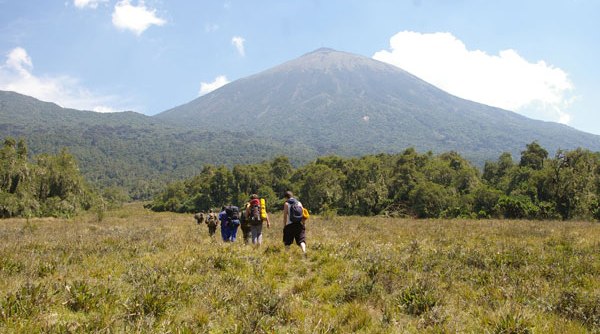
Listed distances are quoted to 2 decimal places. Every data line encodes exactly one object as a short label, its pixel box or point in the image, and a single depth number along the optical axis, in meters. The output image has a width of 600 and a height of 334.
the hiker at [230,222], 12.94
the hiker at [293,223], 10.22
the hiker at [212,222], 16.02
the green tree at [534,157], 59.19
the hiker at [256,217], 11.55
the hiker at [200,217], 21.08
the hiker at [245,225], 12.23
